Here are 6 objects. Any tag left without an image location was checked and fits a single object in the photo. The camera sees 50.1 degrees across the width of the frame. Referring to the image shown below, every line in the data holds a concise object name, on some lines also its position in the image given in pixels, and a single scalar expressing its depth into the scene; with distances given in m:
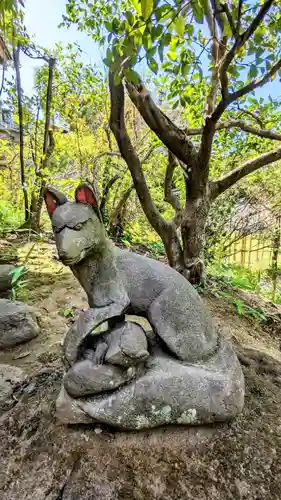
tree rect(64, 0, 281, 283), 1.20
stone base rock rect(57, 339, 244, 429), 1.24
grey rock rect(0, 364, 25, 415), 1.56
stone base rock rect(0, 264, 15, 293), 2.94
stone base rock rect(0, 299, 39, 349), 2.24
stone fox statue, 1.29
